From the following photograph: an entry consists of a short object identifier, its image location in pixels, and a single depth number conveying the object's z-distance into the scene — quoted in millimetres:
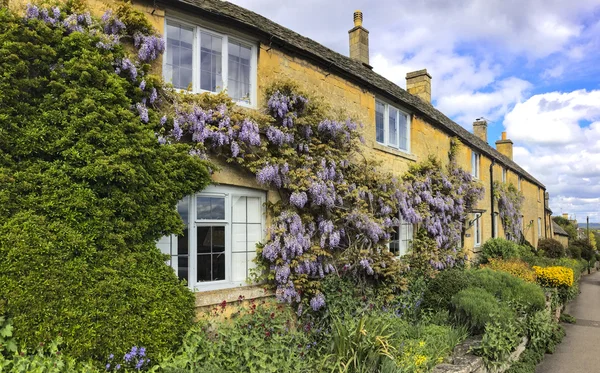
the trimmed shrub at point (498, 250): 15016
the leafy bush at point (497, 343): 6195
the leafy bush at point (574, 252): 28016
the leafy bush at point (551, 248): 22781
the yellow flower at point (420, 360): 5178
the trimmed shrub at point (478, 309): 6959
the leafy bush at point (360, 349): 4883
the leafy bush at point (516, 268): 11367
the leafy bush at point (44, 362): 3711
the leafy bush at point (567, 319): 11217
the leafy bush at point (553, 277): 11852
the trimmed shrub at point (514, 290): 8336
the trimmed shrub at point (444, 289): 8102
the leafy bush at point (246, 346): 4505
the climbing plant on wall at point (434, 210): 10188
